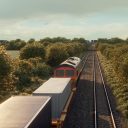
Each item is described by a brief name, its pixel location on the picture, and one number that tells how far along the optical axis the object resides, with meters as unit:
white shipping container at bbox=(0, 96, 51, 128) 13.95
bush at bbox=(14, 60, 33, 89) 43.67
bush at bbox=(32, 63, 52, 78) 55.50
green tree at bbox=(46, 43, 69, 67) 67.19
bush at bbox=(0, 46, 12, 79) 28.34
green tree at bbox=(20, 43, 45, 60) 66.25
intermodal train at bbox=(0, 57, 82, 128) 14.32
